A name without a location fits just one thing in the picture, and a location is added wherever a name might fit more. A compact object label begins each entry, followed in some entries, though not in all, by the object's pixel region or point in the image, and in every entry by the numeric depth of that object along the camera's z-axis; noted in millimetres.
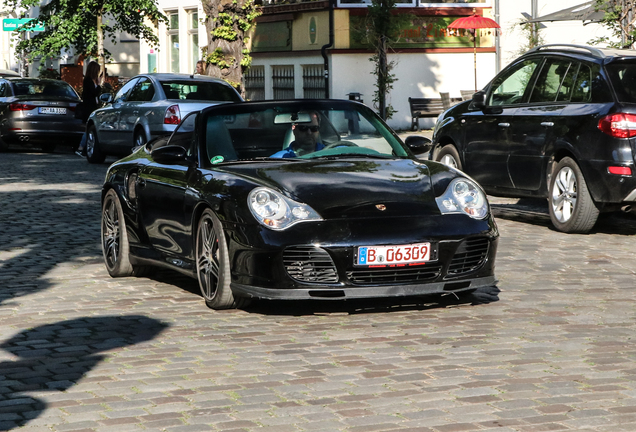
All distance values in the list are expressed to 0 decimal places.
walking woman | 25078
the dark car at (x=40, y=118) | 25438
